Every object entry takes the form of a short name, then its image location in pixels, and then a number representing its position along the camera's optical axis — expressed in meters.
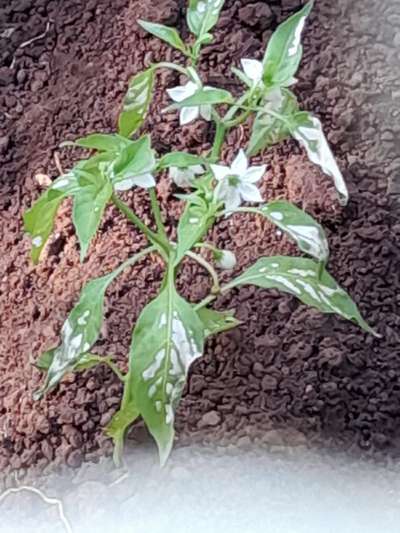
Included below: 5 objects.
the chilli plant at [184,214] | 0.74
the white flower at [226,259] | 0.88
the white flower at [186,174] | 0.85
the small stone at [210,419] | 0.89
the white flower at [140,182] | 0.76
